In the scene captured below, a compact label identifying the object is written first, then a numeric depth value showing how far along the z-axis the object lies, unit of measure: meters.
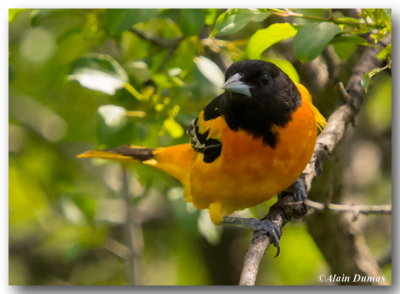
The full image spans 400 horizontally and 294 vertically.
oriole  5.65
